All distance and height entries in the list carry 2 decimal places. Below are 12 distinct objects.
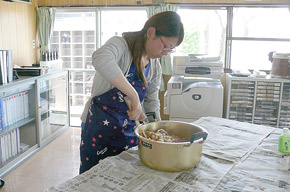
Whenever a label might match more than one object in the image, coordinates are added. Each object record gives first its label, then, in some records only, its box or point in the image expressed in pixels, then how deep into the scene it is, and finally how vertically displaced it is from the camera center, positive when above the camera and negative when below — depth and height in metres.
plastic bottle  1.27 -0.38
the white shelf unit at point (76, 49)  4.59 +0.14
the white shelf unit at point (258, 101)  3.30 -0.48
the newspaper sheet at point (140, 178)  0.99 -0.45
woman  1.32 -0.15
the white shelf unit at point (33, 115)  3.03 -0.75
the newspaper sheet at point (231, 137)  1.31 -0.42
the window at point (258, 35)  3.93 +0.37
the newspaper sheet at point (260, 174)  1.01 -0.45
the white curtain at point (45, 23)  4.36 +0.54
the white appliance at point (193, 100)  2.98 -0.44
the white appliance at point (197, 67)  3.20 -0.08
